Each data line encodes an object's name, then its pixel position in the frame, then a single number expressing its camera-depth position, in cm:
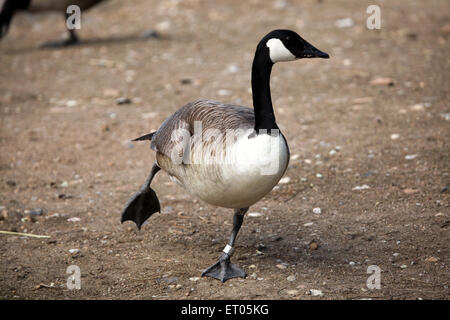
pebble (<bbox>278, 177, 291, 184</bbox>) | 1095
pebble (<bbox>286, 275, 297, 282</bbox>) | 785
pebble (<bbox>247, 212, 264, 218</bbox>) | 997
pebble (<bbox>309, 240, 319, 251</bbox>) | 873
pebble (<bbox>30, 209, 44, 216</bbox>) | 1020
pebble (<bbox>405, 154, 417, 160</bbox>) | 1127
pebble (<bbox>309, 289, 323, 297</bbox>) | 739
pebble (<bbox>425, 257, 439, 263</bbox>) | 807
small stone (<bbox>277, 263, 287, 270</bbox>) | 823
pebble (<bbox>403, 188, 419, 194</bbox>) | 1007
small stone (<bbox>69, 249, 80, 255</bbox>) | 893
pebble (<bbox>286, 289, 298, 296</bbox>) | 742
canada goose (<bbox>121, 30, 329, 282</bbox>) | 699
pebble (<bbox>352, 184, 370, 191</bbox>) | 1042
